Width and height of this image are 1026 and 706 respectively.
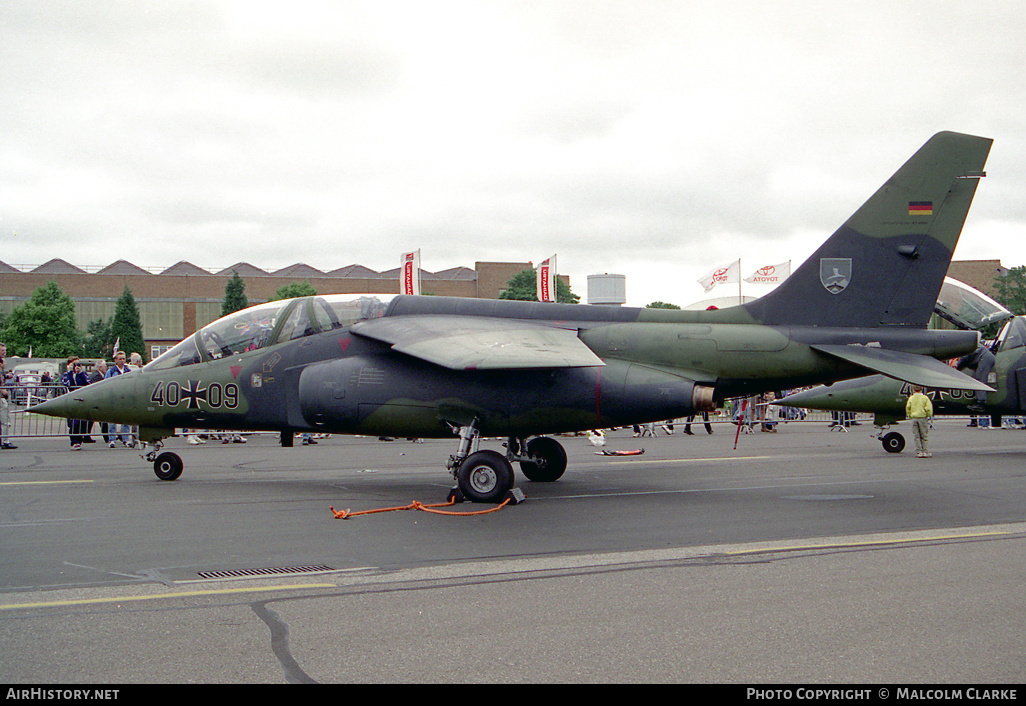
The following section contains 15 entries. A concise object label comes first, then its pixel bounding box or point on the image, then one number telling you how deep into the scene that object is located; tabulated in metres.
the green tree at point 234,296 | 84.06
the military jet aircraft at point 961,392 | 14.02
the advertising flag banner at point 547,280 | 39.66
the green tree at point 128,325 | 83.25
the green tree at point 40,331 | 74.06
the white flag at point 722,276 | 44.50
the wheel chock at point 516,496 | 9.07
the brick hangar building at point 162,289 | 95.75
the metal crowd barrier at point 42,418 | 18.73
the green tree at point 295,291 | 79.06
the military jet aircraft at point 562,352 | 9.54
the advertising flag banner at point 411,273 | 34.78
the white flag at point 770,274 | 49.28
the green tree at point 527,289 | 84.79
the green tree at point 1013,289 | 71.56
